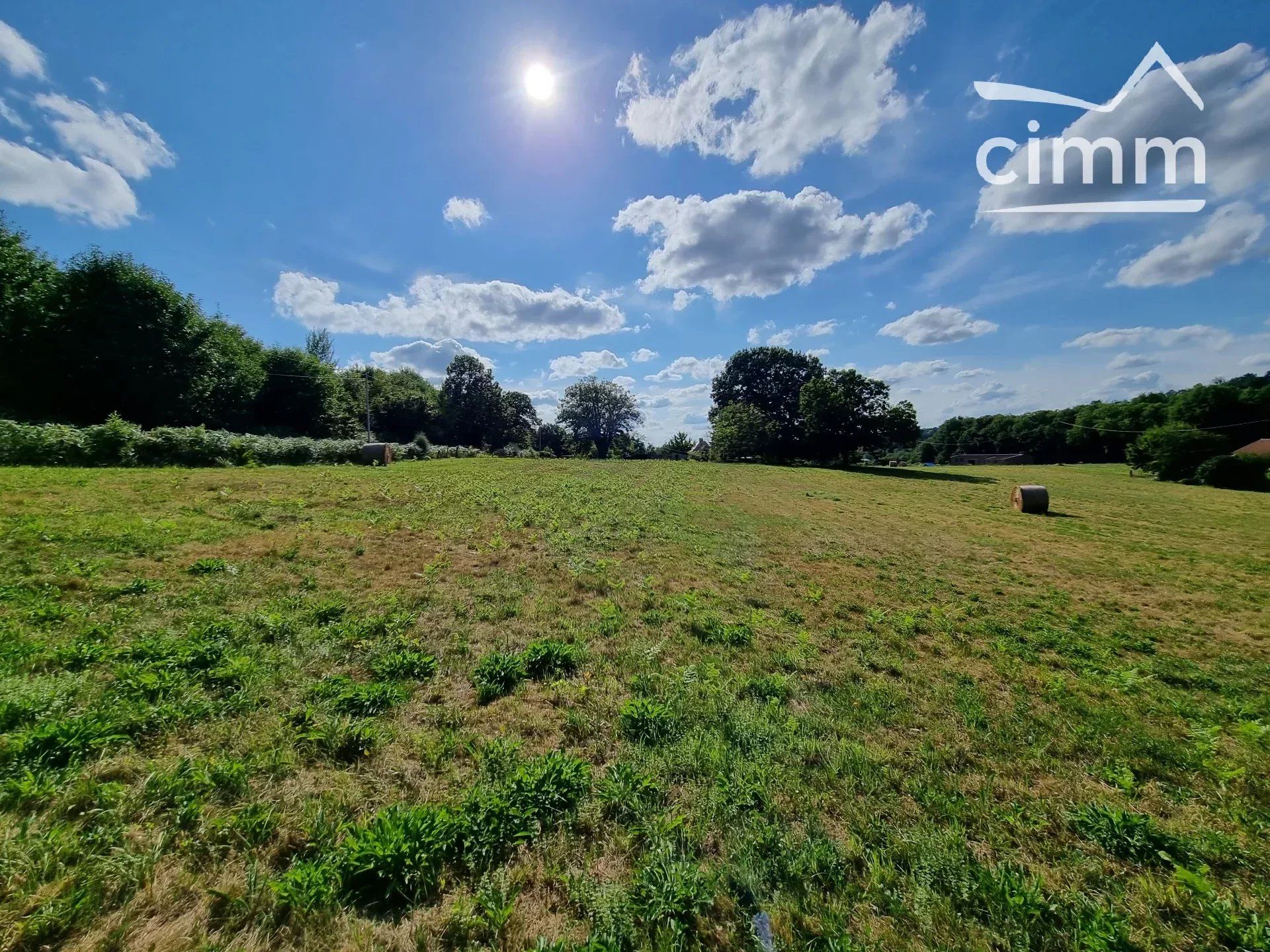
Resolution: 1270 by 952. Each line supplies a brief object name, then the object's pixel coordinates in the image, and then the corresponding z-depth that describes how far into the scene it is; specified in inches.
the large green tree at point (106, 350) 1030.4
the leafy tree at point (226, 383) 1295.5
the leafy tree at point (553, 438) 3437.5
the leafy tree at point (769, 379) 2512.3
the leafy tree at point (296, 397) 1738.4
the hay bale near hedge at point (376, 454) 1190.3
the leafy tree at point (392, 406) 2354.8
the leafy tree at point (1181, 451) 1658.5
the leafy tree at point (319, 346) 2765.7
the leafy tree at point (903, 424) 1877.5
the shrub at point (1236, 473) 1430.9
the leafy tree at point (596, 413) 3607.3
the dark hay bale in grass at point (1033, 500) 861.8
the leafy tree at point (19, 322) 1012.5
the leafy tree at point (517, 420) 3085.6
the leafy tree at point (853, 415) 1904.5
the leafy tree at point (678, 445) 3174.2
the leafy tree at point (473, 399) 2952.8
